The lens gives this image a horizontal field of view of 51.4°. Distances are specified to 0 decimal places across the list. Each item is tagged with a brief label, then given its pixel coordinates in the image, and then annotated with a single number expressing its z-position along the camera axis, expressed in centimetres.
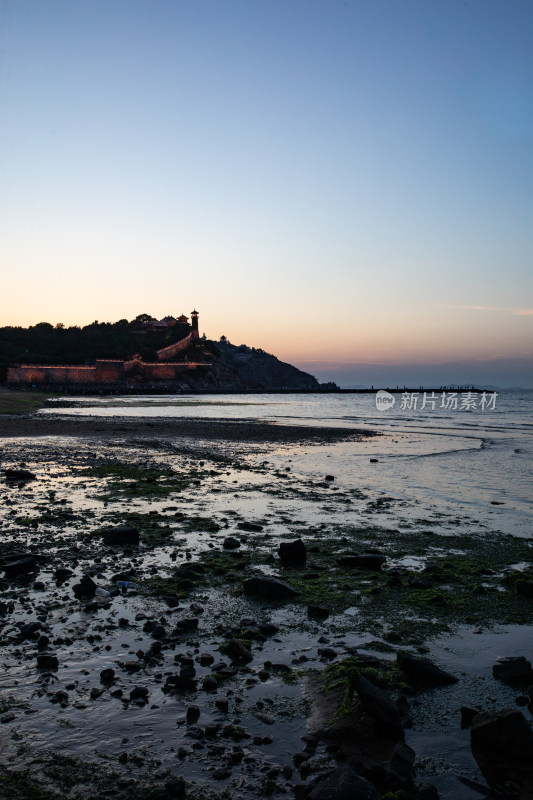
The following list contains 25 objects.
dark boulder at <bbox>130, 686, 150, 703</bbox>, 507
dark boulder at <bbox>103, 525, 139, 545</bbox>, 1026
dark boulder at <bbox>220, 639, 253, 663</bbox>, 591
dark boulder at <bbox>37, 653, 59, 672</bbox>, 554
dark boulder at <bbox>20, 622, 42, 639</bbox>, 620
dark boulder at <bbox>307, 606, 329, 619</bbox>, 722
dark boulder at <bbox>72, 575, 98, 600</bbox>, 750
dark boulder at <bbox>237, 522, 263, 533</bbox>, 1179
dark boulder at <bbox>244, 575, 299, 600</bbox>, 781
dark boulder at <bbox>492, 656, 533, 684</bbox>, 555
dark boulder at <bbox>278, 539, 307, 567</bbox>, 936
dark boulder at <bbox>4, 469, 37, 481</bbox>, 1698
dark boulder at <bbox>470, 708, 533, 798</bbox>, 425
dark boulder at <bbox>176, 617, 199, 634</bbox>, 657
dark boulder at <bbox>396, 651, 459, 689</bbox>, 549
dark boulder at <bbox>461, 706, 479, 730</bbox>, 486
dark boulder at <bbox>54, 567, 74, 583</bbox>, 820
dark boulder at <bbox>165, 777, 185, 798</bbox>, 391
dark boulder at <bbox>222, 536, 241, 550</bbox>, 1026
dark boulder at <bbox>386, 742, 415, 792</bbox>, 406
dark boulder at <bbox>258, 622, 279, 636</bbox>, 662
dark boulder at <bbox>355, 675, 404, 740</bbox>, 466
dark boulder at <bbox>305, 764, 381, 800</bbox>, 366
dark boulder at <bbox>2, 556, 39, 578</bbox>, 824
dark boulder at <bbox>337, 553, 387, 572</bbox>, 930
